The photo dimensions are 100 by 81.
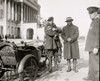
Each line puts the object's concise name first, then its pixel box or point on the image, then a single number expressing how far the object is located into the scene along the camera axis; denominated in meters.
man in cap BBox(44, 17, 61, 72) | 8.53
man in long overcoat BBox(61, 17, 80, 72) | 8.64
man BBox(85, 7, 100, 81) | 4.88
